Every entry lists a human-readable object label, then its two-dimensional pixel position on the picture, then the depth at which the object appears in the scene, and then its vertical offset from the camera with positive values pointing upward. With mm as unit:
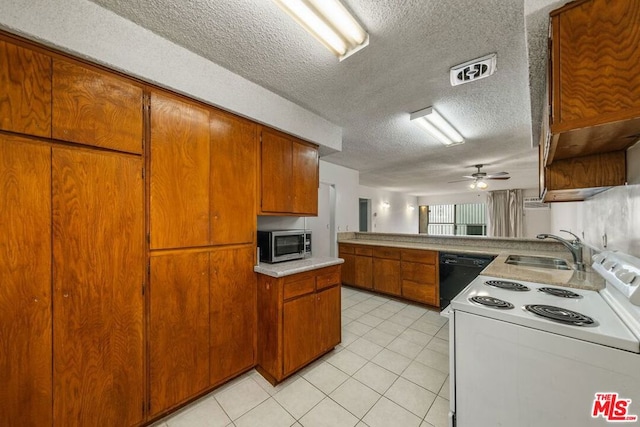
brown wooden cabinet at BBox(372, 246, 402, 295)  3857 -979
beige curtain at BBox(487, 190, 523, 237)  7527 -7
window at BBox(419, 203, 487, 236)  9172 -253
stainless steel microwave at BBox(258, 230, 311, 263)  2217 -317
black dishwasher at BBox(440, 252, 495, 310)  3066 -794
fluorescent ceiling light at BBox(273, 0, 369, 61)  1229 +1098
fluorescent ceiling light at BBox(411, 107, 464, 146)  2467 +1032
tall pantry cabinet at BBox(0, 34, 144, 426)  1123 -200
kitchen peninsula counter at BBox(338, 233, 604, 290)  1599 -468
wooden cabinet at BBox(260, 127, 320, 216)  2195 +393
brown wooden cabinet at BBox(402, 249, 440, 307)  3436 -971
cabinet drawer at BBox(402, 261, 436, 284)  3469 -916
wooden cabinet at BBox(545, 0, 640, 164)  820 +541
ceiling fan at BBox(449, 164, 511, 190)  4664 +716
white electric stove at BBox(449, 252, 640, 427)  810 -575
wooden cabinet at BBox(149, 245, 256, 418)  1562 -810
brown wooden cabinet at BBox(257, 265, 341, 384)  1896 -944
